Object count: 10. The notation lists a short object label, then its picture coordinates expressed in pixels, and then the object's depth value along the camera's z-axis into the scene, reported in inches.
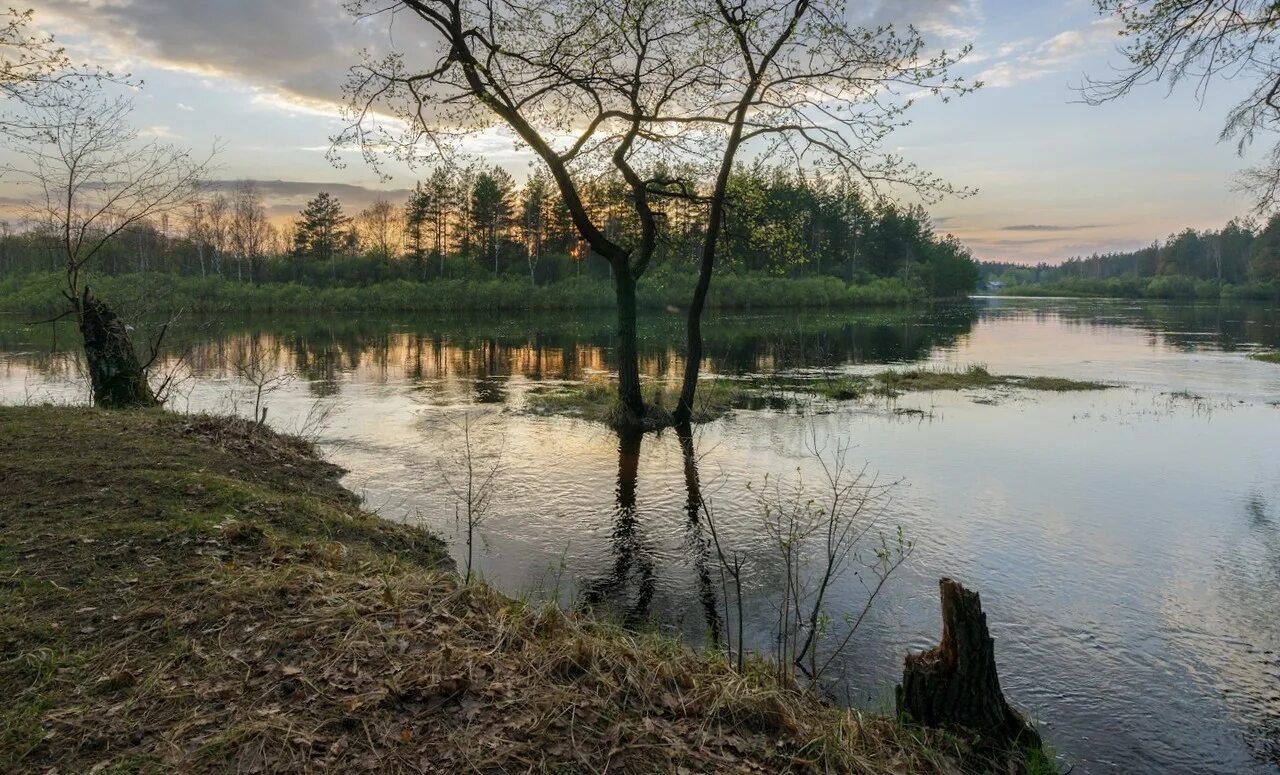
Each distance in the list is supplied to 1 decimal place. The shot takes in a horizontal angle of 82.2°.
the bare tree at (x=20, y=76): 356.8
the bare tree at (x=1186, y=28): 315.9
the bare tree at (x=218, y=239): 3187.5
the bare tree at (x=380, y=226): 3567.9
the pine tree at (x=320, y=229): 3319.4
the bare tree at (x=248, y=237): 3240.7
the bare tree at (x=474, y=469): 418.9
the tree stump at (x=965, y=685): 191.6
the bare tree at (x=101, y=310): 531.8
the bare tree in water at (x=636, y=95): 591.5
